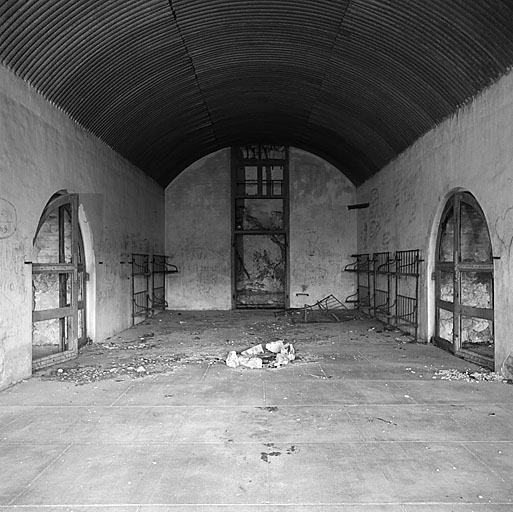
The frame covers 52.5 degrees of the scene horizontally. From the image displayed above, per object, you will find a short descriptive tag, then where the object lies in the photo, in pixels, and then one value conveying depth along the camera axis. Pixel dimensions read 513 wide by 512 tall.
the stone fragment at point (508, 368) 6.13
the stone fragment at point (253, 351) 7.67
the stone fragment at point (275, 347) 8.03
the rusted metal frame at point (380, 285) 11.79
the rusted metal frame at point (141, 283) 11.65
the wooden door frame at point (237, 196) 15.78
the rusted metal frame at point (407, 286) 9.70
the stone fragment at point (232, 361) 7.20
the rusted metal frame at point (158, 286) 13.70
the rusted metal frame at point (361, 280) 13.84
